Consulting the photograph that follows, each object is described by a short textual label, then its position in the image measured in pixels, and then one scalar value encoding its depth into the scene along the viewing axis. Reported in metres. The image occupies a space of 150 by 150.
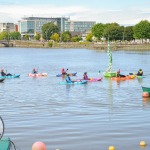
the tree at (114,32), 191.25
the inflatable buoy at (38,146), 15.01
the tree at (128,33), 193.38
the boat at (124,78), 58.93
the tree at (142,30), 179.12
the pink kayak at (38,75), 67.12
